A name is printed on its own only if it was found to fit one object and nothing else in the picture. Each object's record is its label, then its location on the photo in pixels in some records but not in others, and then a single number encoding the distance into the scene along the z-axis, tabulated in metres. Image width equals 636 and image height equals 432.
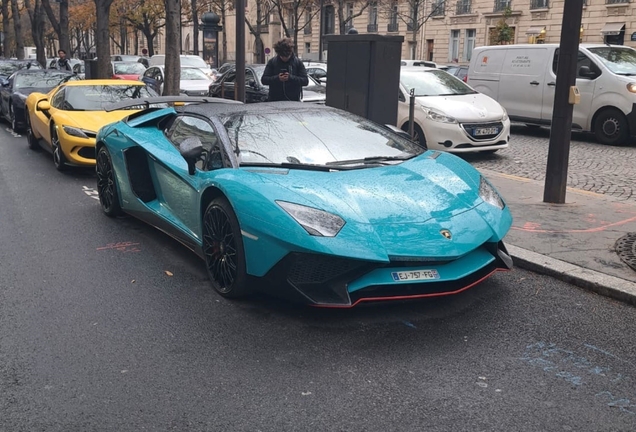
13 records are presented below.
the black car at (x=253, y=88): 15.18
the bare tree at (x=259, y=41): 45.77
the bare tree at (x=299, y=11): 47.10
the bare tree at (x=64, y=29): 30.11
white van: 12.91
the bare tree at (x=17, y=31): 39.72
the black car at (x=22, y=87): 15.83
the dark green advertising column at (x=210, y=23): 18.97
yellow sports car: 10.10
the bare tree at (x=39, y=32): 36.59
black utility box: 9.92
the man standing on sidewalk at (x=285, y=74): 10.39
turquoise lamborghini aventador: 4.29
